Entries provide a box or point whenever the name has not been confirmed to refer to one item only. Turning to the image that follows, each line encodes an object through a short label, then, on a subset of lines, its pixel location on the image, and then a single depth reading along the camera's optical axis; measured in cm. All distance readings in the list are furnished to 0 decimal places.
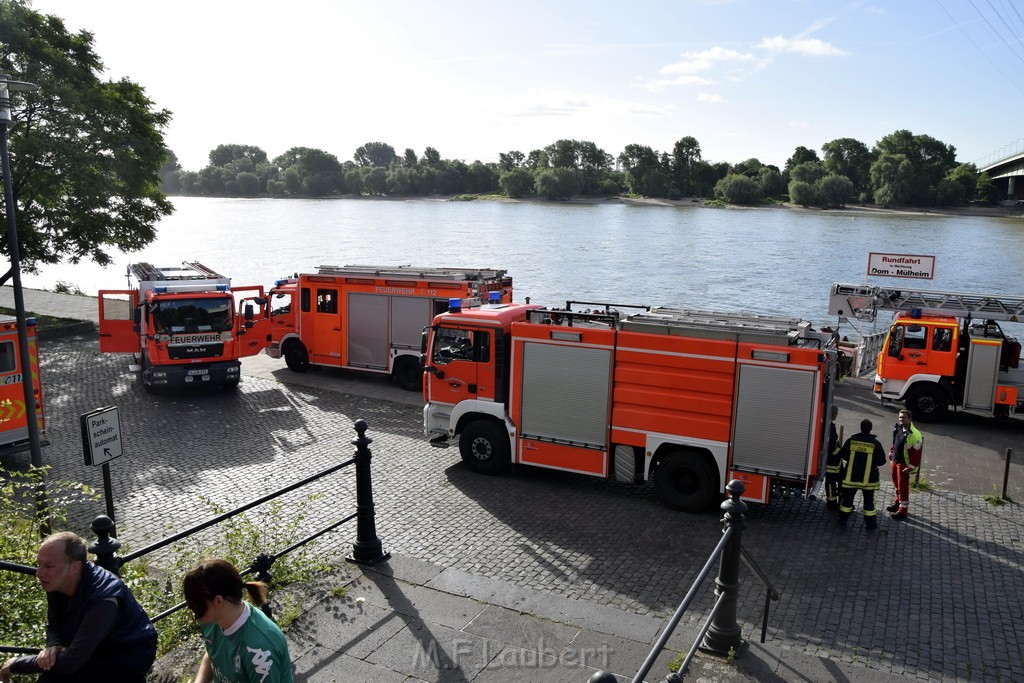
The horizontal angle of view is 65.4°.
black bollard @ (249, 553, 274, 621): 602
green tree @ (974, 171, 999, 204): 11219
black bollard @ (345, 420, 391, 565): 791
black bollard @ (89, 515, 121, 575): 529
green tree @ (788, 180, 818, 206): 11244
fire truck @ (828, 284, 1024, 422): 1616
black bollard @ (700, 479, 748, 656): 623
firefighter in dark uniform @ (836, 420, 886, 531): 991
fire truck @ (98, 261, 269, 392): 1697
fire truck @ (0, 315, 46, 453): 1212
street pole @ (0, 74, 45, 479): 954
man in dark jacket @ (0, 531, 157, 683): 423
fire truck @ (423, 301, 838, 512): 998
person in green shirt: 372
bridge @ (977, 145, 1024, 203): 10656
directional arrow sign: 825
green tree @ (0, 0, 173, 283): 2395
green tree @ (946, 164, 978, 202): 10888
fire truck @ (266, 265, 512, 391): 1798
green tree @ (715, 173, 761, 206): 11794
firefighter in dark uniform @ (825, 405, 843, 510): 1040
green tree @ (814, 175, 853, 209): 10988
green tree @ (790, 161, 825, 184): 11506
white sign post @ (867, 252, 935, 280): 2342
